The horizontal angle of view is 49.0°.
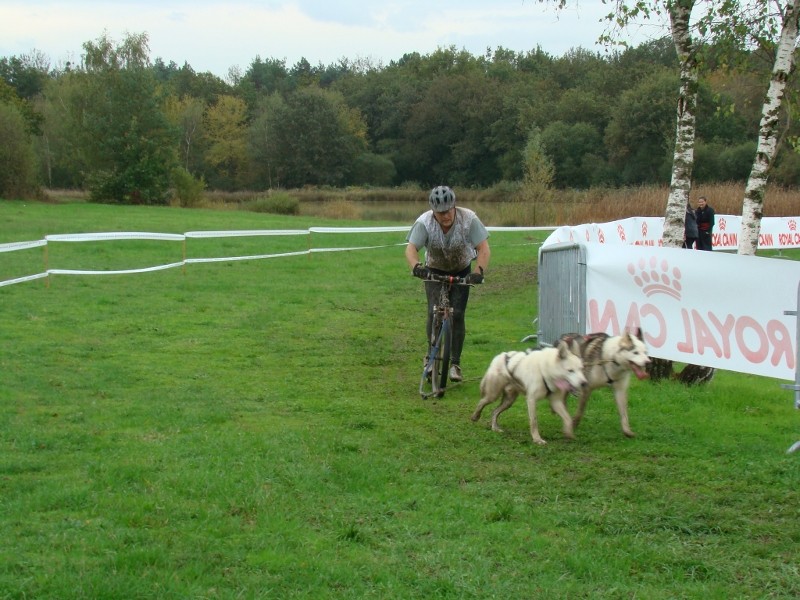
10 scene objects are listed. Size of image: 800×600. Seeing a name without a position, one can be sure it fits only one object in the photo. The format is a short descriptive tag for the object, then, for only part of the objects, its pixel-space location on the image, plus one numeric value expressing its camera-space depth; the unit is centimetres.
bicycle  902
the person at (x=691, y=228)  2145
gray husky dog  713
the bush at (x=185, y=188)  5838
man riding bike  888
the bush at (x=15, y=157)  5159
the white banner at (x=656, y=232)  1831
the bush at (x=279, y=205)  5197
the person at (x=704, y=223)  2222
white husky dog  706
